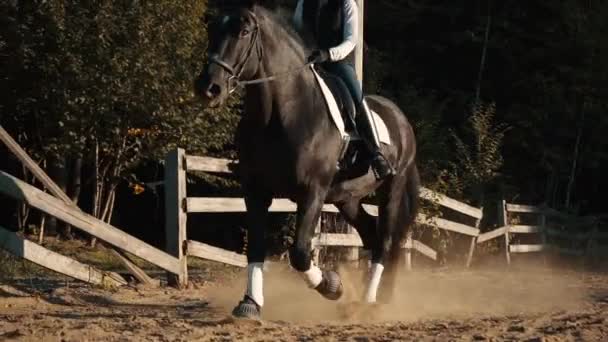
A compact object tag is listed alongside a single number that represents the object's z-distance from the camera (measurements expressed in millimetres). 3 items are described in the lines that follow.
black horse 13469
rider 16109
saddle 15359
